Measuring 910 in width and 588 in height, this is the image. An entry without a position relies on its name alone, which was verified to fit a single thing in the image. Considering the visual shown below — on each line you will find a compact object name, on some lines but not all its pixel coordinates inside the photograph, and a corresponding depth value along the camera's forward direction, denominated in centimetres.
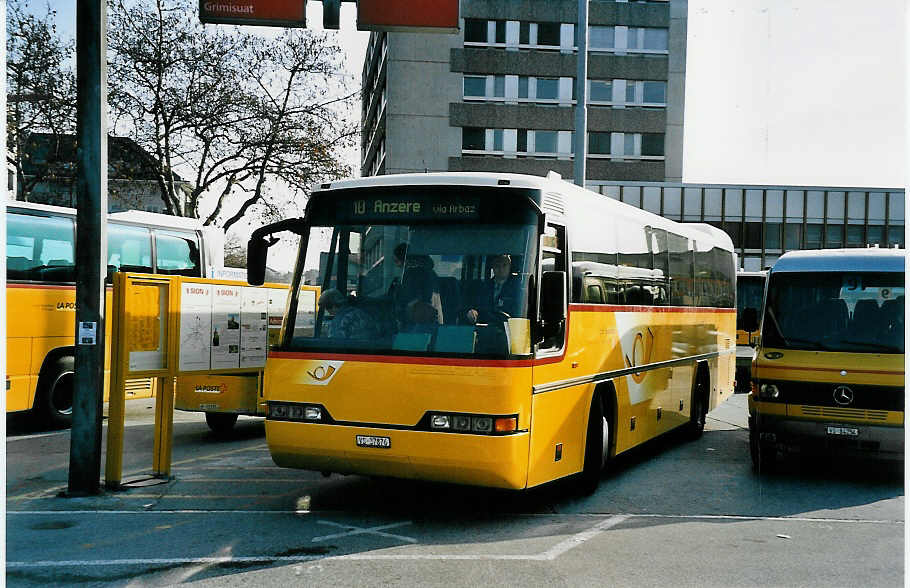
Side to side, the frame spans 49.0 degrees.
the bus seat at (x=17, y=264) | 1454
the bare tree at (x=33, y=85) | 2456
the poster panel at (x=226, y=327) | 1141
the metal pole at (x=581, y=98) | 1692
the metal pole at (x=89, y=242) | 915
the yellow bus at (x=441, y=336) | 799
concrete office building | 6025
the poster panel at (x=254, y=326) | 1215
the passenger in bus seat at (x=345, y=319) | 837
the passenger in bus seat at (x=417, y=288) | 824
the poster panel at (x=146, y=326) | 975
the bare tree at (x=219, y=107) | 2622
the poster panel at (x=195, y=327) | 1059
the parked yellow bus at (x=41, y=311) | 1449
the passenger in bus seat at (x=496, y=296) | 814
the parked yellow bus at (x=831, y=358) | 1023
